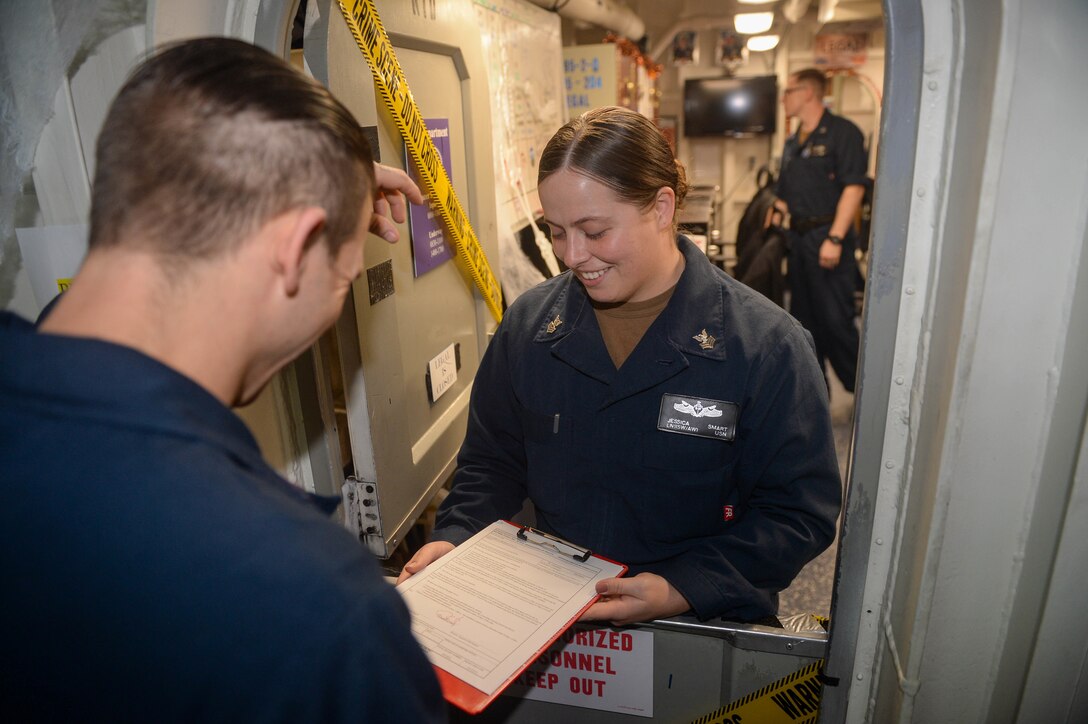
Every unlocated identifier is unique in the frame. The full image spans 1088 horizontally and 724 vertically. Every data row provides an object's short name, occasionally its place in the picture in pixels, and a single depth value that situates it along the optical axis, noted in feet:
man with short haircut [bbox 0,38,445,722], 1.90
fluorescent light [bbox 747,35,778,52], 23.10
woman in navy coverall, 4.60
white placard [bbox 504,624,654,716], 4.42
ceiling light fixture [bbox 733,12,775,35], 19.08
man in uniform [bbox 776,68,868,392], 13.88
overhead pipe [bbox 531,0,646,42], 13.12
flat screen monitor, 25.62
